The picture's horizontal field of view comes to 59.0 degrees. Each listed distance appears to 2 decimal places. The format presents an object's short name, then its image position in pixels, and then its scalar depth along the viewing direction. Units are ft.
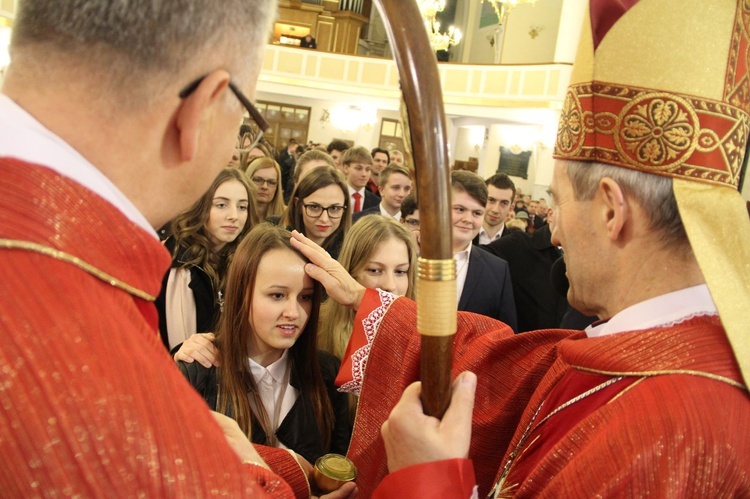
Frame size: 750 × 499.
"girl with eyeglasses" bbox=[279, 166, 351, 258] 12.98
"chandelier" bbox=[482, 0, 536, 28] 44.29
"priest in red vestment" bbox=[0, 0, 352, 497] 2.04
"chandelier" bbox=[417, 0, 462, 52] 44.88
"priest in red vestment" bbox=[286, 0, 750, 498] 3.60
